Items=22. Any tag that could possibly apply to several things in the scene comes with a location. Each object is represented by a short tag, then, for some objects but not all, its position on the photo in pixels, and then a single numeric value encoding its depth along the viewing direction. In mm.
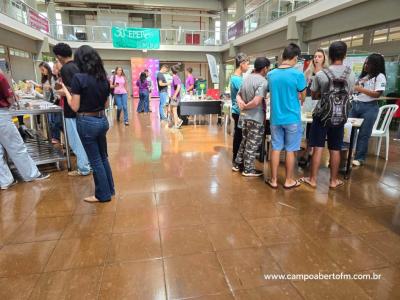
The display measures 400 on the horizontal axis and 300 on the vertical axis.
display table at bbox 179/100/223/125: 7027
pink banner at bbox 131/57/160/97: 17031
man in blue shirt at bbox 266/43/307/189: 2840
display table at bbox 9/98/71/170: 3498
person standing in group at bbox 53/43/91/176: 3025
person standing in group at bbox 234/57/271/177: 3149
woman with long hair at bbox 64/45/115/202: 2406
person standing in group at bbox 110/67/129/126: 7441
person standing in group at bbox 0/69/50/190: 2975
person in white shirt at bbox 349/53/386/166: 3662
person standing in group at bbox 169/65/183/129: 6684
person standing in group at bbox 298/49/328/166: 3613
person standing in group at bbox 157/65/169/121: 7226
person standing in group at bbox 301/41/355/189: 2791
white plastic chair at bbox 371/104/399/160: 4203
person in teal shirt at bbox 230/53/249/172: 3582
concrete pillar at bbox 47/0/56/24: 14469
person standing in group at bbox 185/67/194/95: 8088
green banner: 13180
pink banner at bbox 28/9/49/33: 11250
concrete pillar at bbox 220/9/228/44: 16031
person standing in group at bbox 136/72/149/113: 9220
